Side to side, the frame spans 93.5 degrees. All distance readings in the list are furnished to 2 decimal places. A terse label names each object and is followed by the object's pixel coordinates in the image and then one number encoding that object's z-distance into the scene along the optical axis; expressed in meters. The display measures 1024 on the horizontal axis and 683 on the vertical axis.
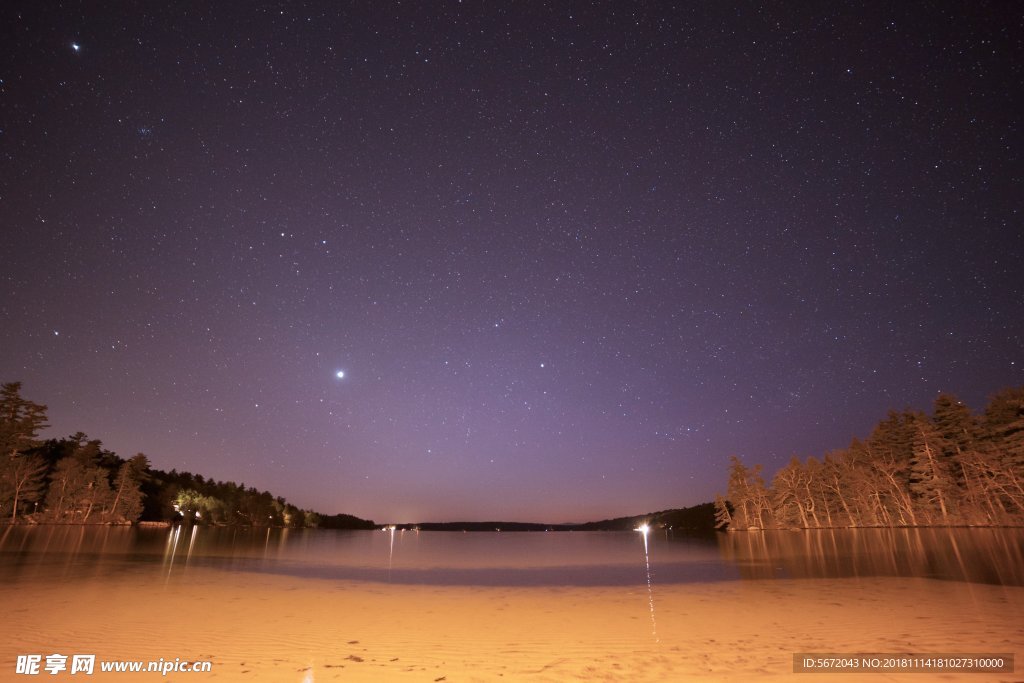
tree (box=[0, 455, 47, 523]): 65.75
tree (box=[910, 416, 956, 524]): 55.88
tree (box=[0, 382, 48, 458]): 67.31
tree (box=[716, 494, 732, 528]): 92.44
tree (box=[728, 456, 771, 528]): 83.88
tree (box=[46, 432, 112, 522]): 74.75
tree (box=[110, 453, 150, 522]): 84.93
